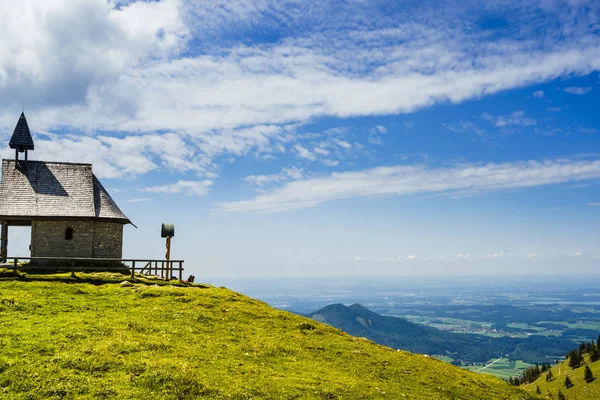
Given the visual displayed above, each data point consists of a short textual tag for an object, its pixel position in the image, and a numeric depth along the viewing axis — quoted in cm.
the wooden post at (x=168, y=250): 5288
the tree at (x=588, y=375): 16705
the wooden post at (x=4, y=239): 5234
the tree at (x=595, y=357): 19786
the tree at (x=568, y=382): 16650
